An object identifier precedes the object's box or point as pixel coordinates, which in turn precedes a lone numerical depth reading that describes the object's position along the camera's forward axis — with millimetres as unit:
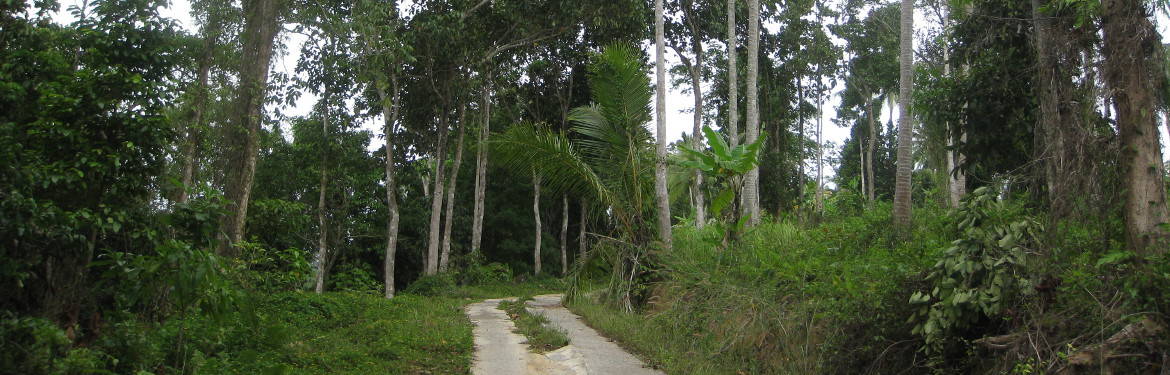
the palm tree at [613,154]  12766
